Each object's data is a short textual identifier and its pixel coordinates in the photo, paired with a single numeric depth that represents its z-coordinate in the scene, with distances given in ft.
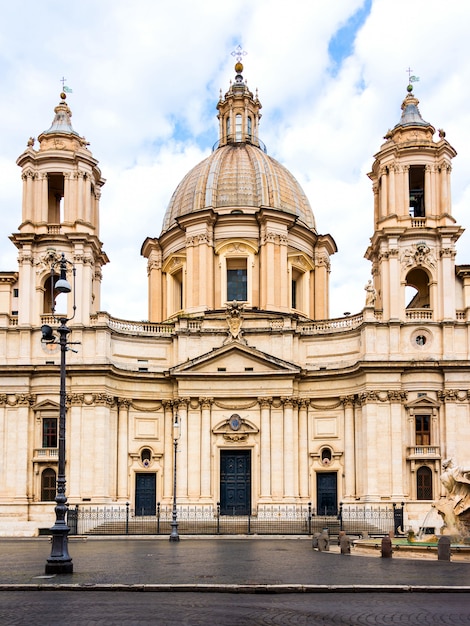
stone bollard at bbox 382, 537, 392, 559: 105.40
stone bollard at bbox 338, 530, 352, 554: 113.09
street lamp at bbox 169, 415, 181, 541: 146.72
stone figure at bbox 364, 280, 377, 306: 190.19
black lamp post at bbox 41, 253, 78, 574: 82.79
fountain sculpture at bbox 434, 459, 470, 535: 114.32
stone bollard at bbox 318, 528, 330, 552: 119.34
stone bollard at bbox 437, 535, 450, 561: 100.48
